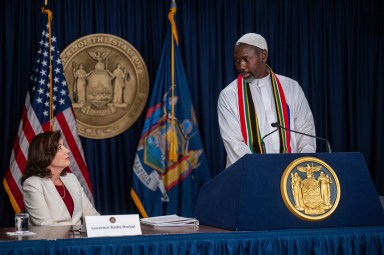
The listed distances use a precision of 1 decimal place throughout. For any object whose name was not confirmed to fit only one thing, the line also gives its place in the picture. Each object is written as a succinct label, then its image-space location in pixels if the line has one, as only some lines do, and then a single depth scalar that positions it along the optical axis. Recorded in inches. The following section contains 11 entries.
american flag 350.1
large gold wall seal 387.7
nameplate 167.7
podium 176.8
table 159.4
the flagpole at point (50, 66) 354.8
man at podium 296.1
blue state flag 376.1
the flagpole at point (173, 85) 371.7
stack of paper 193.2
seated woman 248.3
